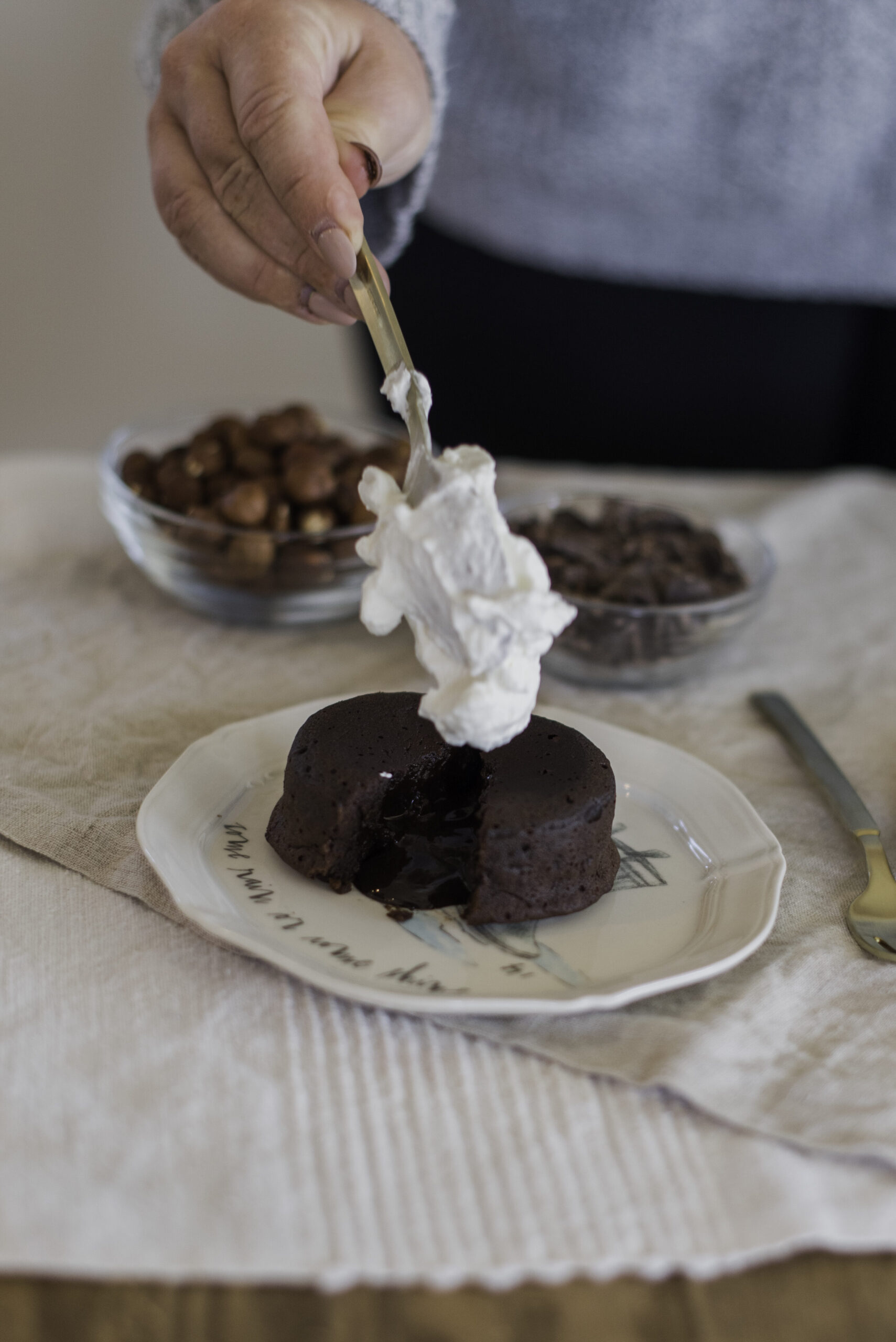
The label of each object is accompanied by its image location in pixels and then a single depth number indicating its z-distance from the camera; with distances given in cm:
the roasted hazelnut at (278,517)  74
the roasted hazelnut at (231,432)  78
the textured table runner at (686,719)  56
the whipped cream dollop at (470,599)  58
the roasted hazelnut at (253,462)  76
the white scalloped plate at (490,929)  56
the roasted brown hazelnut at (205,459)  76
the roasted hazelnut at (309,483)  75
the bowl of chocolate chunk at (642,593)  72
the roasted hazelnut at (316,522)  74
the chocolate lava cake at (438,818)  60
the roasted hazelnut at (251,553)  73
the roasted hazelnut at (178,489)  75
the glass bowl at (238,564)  73
